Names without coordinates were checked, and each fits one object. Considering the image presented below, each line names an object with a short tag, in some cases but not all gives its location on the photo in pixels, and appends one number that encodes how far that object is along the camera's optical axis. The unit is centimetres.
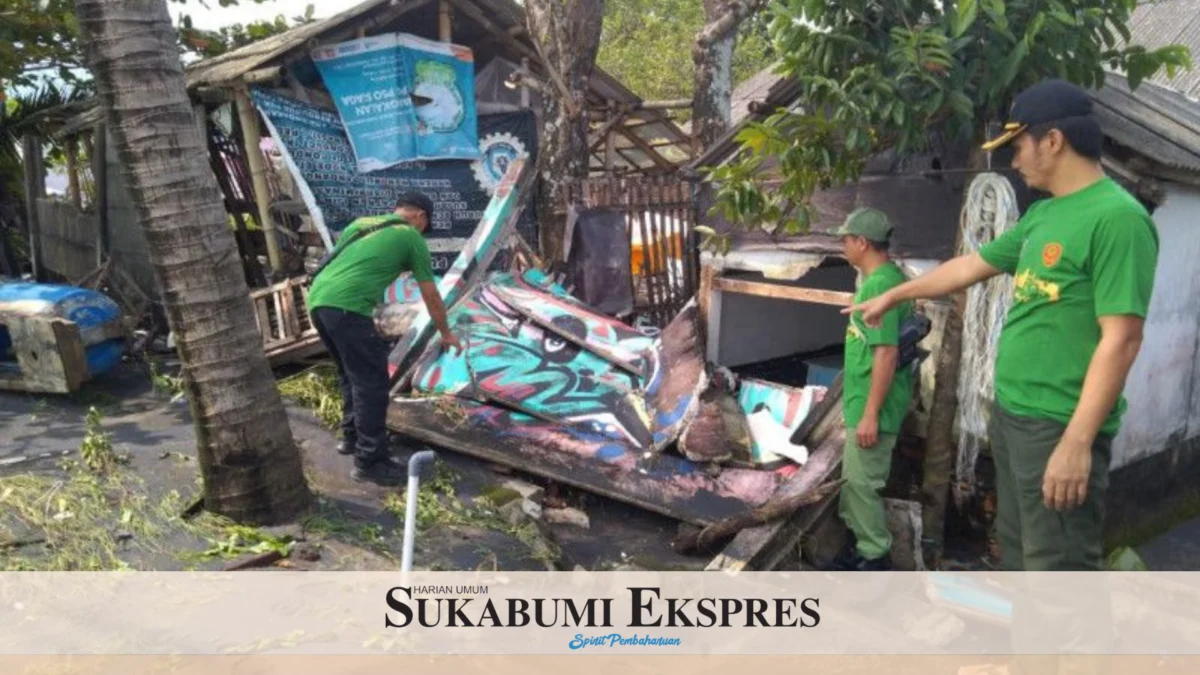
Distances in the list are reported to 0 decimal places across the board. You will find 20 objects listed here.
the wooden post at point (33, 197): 1404
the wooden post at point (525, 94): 1127
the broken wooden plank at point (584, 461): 548
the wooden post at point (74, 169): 1357
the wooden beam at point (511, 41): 923
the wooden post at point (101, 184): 1146
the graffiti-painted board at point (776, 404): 588
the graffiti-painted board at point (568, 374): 621
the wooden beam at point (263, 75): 875
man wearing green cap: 452
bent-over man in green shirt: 544
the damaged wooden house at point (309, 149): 917
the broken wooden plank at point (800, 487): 475
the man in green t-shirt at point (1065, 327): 275
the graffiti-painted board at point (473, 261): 688
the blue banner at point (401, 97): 988
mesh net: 505
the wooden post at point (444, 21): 1038
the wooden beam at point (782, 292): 611
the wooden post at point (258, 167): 918
